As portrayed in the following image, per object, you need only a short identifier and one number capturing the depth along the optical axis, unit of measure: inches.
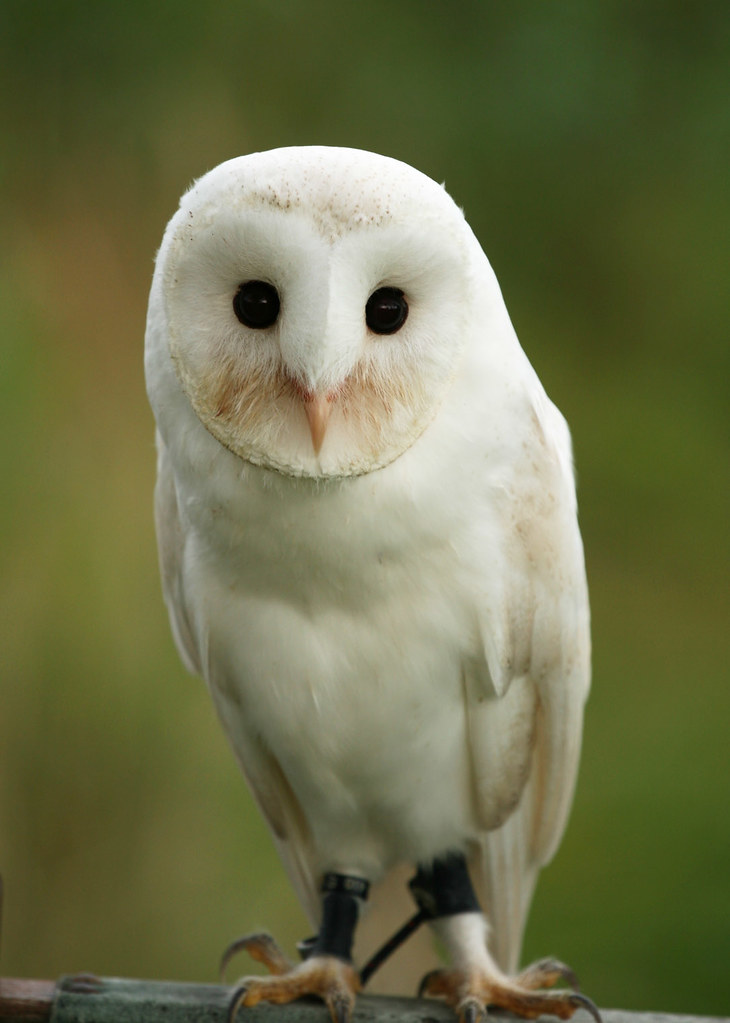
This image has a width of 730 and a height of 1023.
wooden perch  139.3
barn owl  135.8
